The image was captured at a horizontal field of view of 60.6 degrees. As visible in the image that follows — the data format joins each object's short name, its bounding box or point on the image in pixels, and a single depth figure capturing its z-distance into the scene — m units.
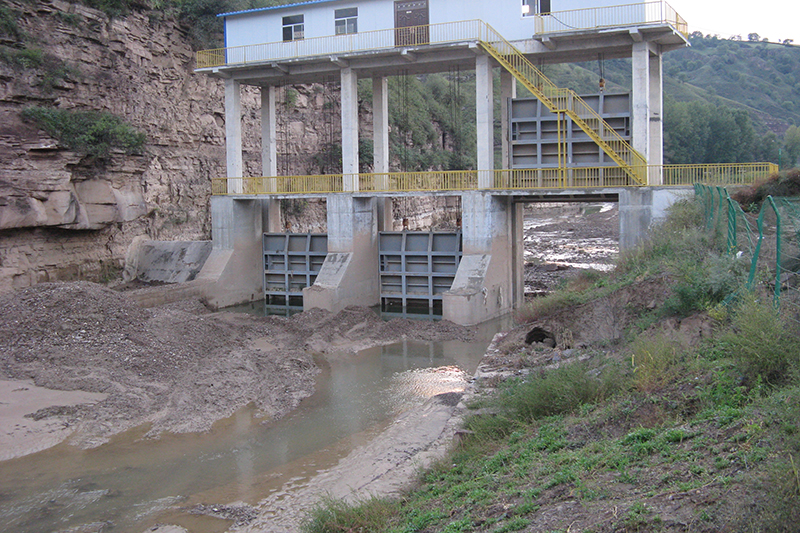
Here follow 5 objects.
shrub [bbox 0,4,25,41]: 25.62
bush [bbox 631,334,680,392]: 8.62
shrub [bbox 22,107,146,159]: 25.61
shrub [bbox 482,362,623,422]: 9.48
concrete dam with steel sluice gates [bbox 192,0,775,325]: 22.22
